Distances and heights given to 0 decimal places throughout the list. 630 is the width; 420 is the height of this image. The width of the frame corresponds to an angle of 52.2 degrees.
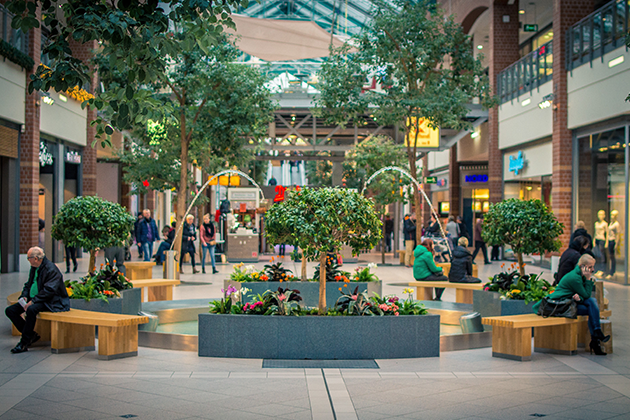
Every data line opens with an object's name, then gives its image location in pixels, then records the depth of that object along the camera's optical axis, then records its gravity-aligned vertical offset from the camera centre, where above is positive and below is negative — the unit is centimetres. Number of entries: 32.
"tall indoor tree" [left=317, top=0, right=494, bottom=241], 1964 +468
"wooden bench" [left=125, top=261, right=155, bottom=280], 1372 -109
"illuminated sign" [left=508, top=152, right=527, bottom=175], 2296 +211
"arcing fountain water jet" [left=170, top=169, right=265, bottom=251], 1714 -29
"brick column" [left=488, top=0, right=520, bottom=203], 2520 +685
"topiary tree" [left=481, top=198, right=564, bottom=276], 1107 -9
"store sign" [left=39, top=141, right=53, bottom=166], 2000 +197
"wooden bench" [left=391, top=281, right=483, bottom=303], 1198 -126
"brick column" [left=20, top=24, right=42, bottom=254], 1834 +136
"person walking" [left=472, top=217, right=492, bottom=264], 2238 -80
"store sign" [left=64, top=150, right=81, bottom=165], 2259 +220
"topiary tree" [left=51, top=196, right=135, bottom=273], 1112 -11
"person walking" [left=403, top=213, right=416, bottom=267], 2211 -51
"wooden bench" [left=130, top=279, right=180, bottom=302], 1216 -138
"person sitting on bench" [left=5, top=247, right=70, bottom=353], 781 -100
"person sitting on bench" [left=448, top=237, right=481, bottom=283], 1235 -86
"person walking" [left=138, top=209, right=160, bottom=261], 2166 -53
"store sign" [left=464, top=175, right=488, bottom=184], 3212 +211
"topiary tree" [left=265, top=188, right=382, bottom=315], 788 -2
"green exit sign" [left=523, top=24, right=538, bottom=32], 2522 +761
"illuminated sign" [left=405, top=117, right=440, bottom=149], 2722 +346
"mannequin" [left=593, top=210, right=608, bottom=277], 1720 -54
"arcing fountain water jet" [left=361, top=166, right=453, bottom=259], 1947 -76
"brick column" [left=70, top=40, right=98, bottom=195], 2395 +215
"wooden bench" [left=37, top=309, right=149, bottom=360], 750 -138
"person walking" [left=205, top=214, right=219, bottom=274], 1862 -48
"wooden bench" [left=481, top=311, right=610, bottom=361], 769 -141
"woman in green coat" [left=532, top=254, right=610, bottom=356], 801 -92
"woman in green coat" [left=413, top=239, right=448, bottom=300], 1272 -96
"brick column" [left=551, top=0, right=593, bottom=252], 1919 +289
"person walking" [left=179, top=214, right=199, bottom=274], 1829 -59
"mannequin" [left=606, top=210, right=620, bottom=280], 1677 -45
